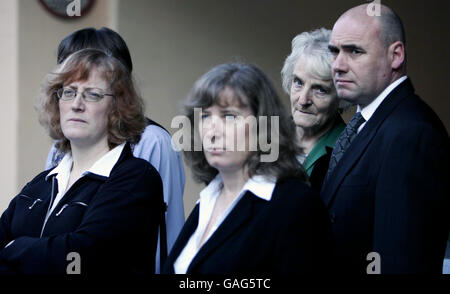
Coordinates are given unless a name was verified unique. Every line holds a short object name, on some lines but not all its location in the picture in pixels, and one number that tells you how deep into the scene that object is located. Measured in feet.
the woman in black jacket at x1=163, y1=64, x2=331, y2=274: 13.79
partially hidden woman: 21.11
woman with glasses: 16.25
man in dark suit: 15.37
